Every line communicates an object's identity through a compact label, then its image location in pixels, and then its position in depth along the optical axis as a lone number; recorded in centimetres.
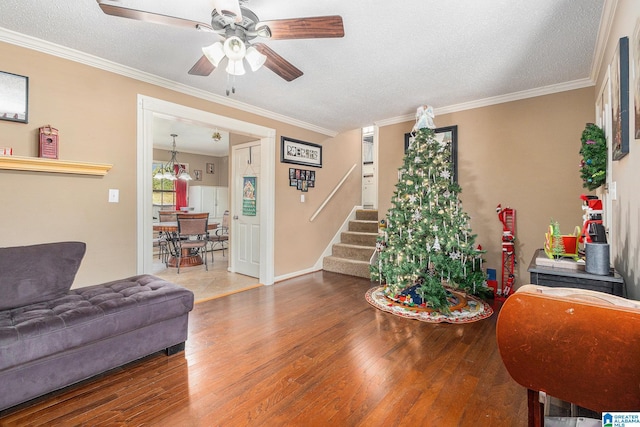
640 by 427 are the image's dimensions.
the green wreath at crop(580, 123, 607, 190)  229
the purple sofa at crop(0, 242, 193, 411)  157
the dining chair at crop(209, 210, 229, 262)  577
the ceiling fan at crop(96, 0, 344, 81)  162
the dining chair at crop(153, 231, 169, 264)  579
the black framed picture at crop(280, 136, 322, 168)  439
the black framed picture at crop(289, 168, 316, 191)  453
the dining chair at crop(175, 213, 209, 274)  490
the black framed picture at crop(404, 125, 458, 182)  397
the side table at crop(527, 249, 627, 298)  159
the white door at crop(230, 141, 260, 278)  453
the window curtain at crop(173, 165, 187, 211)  763
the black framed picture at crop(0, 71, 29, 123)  224
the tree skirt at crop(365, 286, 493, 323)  288
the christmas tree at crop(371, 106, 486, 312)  309
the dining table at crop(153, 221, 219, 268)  503
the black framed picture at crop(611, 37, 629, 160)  158
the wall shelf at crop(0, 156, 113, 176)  221
